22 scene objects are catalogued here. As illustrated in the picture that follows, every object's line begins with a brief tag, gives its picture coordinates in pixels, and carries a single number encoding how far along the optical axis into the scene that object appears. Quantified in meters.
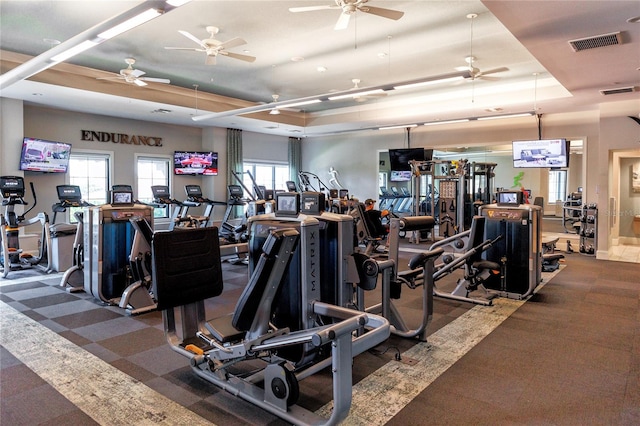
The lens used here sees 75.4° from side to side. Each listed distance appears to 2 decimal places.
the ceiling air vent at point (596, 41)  4.38
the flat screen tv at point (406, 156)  10.98
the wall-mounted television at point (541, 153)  8.61
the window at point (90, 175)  9.21
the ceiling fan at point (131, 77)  6.30
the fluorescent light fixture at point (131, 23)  3.65
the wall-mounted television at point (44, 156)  7.73
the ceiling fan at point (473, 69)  5.19
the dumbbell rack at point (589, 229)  8.22
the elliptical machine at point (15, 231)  6.60
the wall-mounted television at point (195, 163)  10.70
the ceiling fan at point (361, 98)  8.01
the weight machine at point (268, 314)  2.34
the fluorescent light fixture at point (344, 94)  5.63
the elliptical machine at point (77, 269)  5.38
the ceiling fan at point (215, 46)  5.20
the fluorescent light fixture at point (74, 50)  4.37
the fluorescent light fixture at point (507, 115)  8.63
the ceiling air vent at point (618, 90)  6.53
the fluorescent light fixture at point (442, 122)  9.28
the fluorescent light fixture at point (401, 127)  10.25
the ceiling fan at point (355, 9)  4.23
